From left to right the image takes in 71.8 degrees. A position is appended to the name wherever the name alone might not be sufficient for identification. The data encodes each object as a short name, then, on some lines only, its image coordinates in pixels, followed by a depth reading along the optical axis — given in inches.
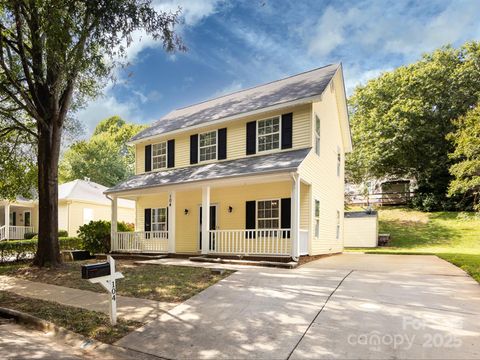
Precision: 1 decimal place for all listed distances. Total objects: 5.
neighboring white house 872.3
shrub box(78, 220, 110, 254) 574.9
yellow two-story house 446.3
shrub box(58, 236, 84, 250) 677.3
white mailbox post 189.6
